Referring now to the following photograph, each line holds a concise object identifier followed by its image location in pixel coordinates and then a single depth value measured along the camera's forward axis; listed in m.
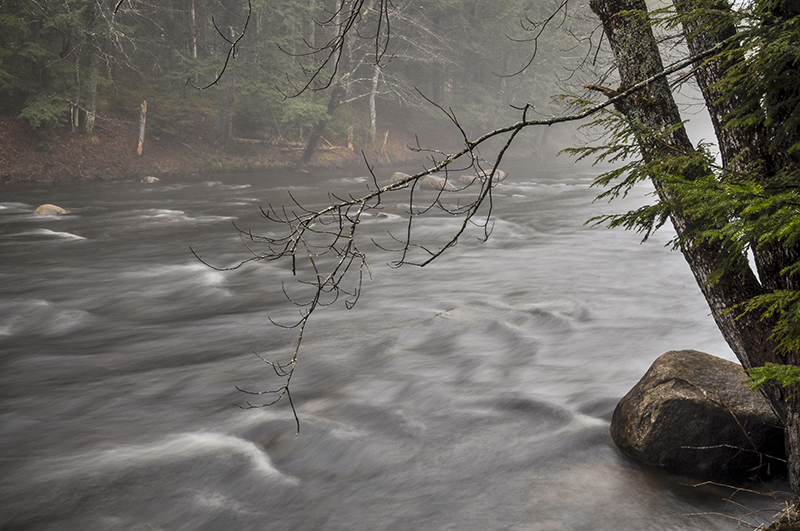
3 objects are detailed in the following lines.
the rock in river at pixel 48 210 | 16.27
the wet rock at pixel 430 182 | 25.65
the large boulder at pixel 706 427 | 5.04
